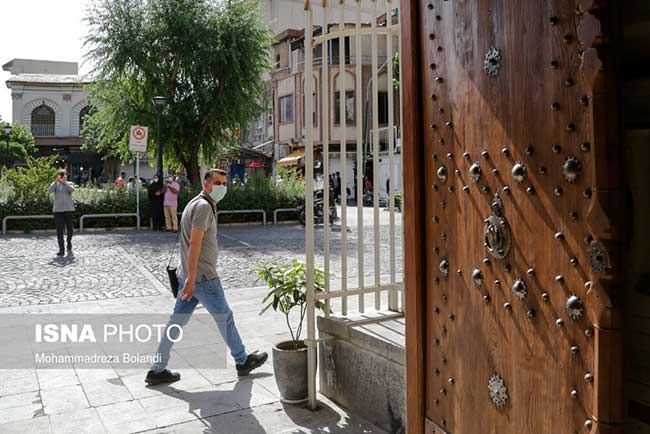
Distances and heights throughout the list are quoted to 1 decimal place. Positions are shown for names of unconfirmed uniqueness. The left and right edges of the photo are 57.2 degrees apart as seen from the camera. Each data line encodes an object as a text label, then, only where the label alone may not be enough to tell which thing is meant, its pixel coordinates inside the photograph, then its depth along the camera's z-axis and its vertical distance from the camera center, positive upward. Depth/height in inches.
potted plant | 173.0 -35.0
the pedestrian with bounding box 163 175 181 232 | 681.6 -11.0
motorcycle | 744.3 -19.9
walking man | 193.8 -30.5
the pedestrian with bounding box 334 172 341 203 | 1072.6 +18.4
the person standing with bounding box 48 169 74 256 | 493.0 -3.8
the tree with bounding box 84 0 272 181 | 813.2 +177.2
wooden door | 61.0 -3.1
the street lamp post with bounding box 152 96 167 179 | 726.5 +103.9
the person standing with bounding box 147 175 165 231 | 701.9 -9.5
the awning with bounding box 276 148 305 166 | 1480.1 +88.4
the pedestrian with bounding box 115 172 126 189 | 802.8 +16.6
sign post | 653.9 +62.1
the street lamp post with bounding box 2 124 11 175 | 1301.7 +151.5
